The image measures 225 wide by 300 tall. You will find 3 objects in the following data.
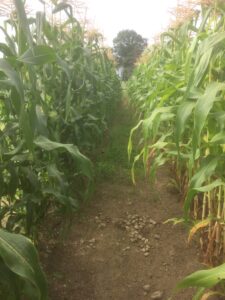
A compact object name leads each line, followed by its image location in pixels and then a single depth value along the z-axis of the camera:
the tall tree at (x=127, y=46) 25.14
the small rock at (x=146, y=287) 1.53
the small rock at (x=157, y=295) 1.48
